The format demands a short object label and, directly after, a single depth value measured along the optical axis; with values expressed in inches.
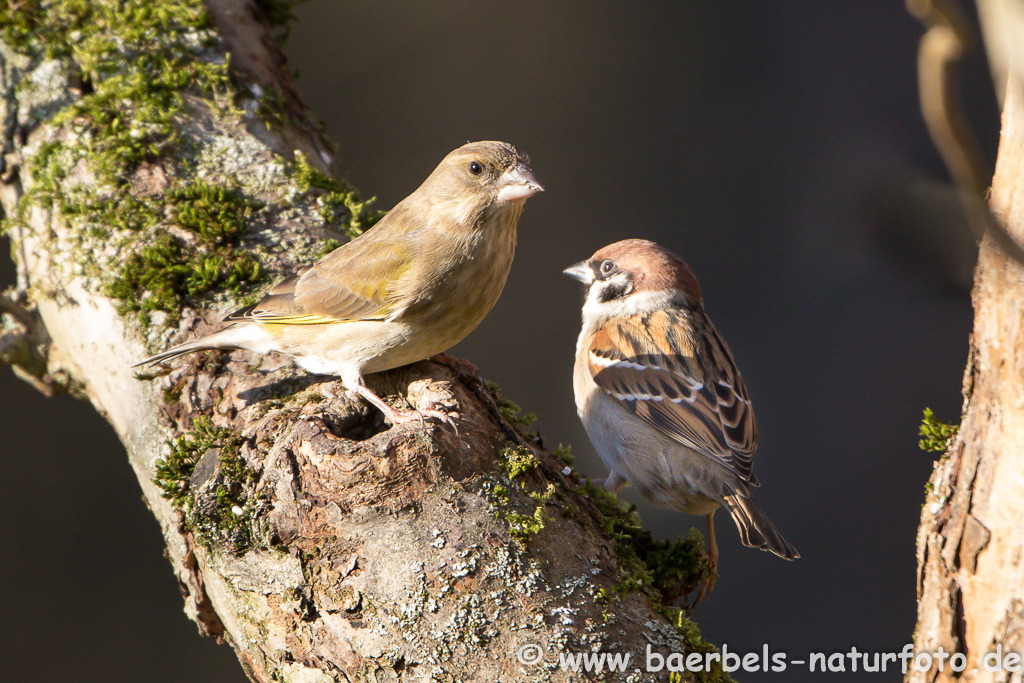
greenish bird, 251.6
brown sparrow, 301.6
